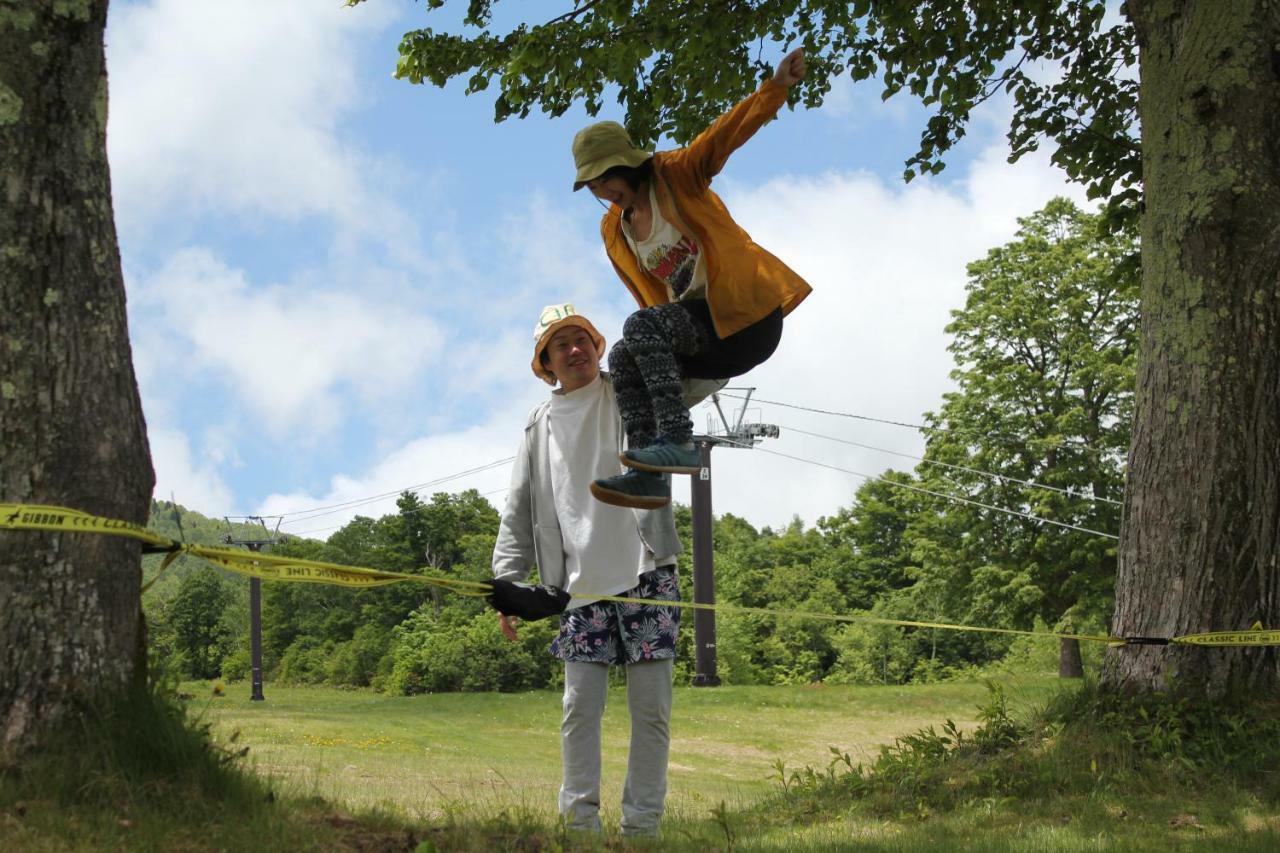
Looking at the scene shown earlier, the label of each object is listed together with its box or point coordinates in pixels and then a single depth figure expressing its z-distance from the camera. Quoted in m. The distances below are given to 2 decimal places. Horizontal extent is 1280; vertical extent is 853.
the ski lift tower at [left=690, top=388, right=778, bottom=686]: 29.62
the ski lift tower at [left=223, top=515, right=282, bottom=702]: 39.20
